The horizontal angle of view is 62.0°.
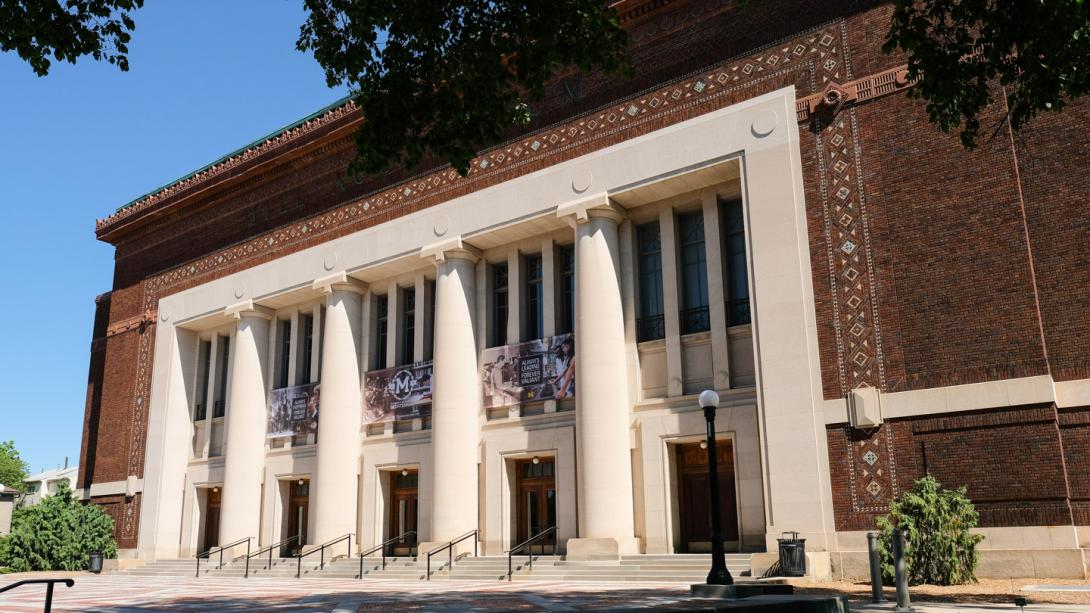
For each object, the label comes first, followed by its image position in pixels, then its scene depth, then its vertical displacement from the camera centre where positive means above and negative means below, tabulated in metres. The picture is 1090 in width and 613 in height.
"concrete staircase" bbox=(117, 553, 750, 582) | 19.20 -1.52
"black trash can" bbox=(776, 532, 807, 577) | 17.56 -1.12
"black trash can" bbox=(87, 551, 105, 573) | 30.94 -1.60
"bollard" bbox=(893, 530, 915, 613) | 12.30 -1.04
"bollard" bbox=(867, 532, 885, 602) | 13.52 -1.10
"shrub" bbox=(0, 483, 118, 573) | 31.55 -0.74
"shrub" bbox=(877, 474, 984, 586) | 15.51 -0.70
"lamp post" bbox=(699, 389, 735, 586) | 15.09 -0.17
